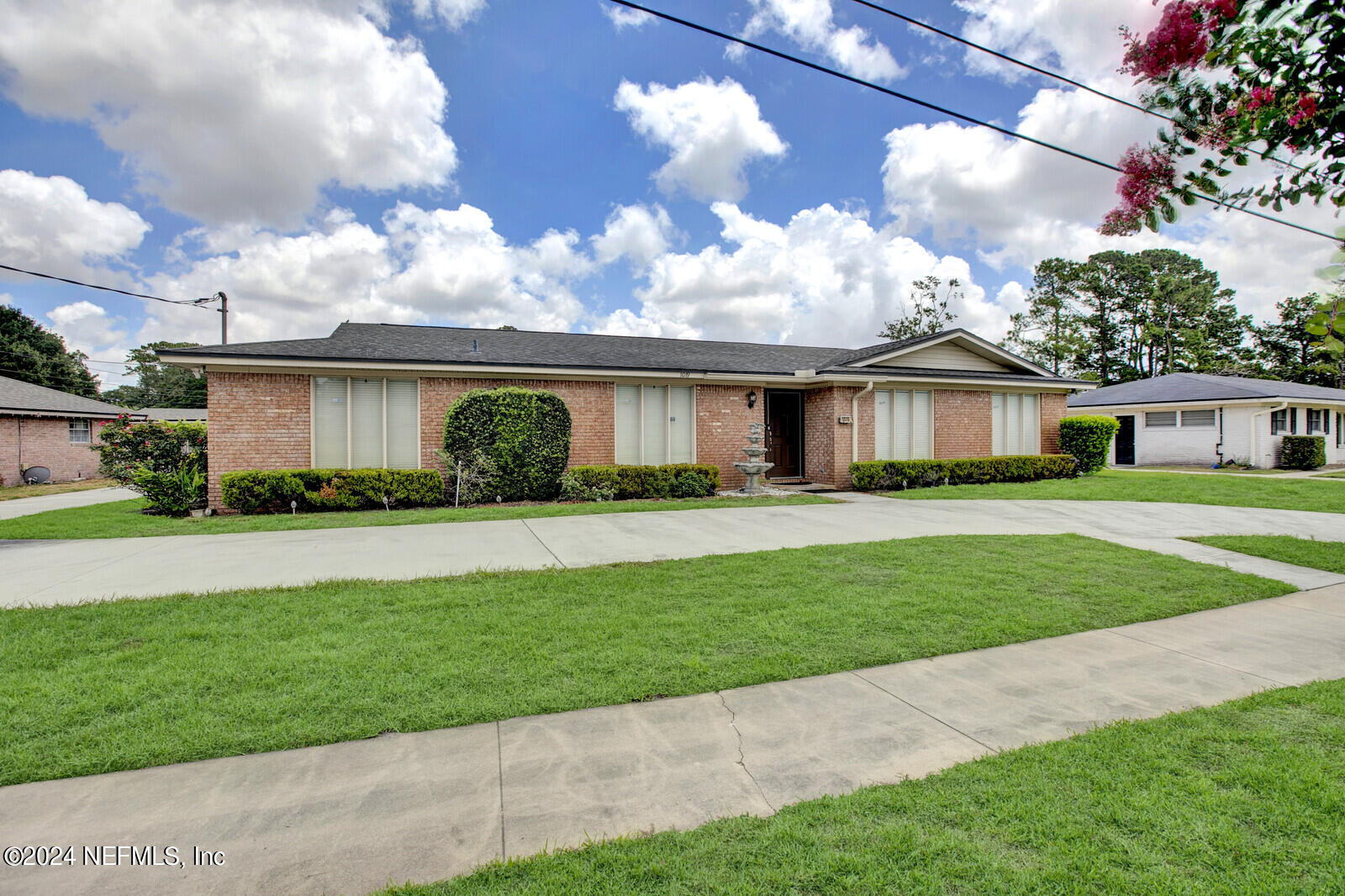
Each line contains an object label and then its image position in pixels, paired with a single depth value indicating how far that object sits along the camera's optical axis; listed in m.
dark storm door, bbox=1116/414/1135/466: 23.83
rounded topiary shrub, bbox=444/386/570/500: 11.35
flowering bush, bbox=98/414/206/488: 10.95
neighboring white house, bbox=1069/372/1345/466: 20.47
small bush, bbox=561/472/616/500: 11.93
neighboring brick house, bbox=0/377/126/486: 19.34
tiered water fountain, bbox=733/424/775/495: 12.98
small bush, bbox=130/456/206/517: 10.40
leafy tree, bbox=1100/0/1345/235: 1.94
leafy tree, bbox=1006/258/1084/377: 40.09
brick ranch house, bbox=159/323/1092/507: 11.20
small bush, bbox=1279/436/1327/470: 20.03
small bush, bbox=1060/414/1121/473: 16.41
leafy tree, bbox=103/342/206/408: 50.44
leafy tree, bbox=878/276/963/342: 32.94
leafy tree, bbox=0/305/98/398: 34.91
